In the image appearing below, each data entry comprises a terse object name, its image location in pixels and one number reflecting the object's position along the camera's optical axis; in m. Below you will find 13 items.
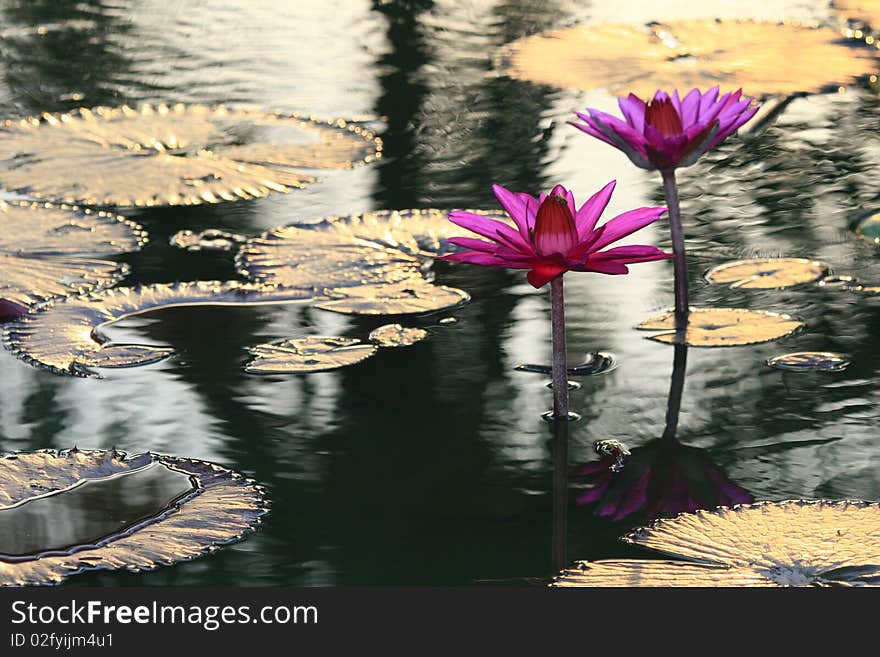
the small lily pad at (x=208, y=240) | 5.14
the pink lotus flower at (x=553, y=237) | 4.75
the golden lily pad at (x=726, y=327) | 4.91
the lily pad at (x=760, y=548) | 4.61
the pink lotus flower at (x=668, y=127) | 4.90
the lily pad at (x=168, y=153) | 5.27
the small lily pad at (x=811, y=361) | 4.86
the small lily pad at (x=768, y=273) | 5.01
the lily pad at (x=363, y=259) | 5.01
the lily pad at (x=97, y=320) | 4.90
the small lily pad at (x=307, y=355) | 4.89
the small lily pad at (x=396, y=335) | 4.93
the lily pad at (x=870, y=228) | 5.10
